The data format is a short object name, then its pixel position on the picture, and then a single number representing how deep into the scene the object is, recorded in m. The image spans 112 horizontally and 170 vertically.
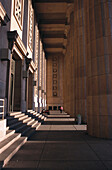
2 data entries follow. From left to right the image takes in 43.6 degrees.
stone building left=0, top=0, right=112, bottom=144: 8.92
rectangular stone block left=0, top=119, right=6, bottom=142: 6.16
